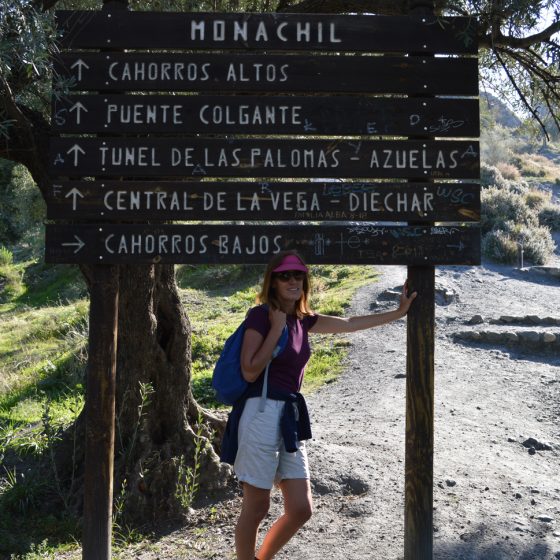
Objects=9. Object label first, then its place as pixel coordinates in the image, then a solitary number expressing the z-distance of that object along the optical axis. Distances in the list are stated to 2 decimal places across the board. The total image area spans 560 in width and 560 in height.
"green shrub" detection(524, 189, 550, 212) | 23.42
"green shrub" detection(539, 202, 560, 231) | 22.06
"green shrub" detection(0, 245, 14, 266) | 27.30
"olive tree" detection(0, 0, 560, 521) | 5.23
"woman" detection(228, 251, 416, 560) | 3.72
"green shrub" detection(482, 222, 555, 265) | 17.55
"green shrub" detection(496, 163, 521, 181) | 29.38
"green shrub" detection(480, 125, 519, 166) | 33.50
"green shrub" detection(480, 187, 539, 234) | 20.30
